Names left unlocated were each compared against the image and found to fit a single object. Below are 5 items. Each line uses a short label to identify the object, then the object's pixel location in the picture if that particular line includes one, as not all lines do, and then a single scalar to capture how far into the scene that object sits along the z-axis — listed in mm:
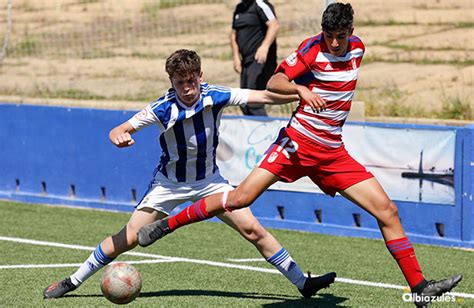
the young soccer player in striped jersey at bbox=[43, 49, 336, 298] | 15828
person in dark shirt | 27328
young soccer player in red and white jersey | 14937
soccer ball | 15031
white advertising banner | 21781
